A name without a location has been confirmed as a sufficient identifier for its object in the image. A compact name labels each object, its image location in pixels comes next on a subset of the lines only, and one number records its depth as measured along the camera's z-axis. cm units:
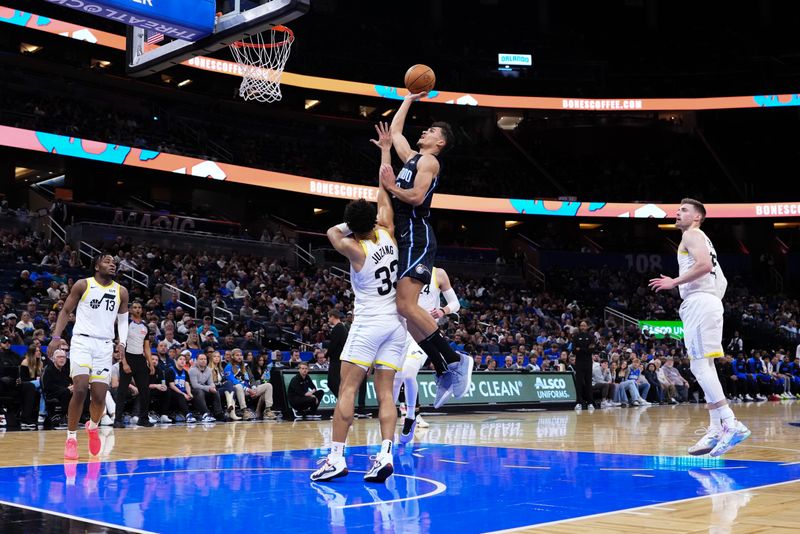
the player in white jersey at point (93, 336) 789
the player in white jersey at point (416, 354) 875
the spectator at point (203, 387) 1391
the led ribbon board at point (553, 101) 3578
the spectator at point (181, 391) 1359
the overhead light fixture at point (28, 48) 3202
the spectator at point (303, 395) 1404
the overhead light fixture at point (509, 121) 4297
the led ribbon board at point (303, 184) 2802
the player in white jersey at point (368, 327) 602
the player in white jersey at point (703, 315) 745
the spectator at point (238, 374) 1452
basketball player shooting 629
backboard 880
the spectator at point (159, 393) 1336
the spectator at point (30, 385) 1193
